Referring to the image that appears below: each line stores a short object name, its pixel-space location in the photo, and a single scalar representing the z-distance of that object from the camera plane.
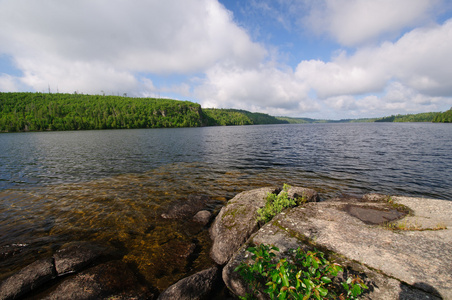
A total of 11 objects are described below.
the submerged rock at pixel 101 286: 5.50
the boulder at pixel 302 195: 10.70
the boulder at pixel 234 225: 7.70
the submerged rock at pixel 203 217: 10.38
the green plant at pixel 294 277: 2.98
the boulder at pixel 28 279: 5.61
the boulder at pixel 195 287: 5.62
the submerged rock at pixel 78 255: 6.63
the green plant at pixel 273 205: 8.82
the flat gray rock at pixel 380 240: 4.49
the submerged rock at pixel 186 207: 10.97
